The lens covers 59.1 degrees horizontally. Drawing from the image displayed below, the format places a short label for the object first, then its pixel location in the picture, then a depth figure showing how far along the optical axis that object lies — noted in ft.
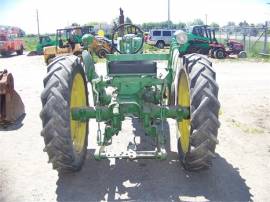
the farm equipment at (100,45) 49.29
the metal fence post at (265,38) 48.87
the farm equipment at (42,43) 64.80
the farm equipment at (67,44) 44.95
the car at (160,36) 72.51
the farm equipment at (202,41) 52.44
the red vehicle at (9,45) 65.47
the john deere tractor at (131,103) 9.75
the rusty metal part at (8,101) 16.82
